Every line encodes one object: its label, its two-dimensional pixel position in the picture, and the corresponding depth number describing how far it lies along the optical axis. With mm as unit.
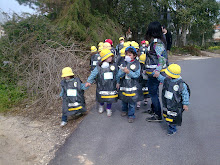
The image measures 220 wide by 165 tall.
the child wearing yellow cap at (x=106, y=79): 4164
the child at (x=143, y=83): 4734
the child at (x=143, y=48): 7320
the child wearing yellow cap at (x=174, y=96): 3271
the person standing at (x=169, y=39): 5759
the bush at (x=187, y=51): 22328
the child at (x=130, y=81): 3885
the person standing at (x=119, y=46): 8369
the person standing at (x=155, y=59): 3754
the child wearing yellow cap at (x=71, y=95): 4012
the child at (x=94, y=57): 6330
